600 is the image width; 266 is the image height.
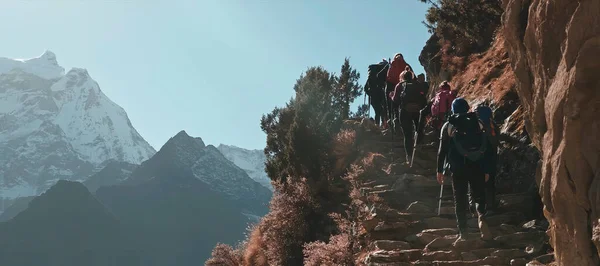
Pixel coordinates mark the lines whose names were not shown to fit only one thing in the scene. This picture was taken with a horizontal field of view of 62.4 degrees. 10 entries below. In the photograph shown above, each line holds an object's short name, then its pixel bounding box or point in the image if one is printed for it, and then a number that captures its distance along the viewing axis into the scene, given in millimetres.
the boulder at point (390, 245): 6719
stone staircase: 5691
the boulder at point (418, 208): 7832
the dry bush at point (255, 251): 11273
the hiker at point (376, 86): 11996
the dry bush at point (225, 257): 13164
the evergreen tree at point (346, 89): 17145
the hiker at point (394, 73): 10766
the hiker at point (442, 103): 9734
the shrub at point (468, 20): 13422
